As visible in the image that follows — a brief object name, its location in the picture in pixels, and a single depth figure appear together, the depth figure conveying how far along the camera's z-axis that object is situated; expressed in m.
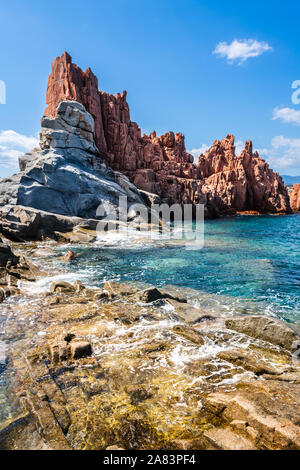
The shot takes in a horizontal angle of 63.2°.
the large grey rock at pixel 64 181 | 32.84
